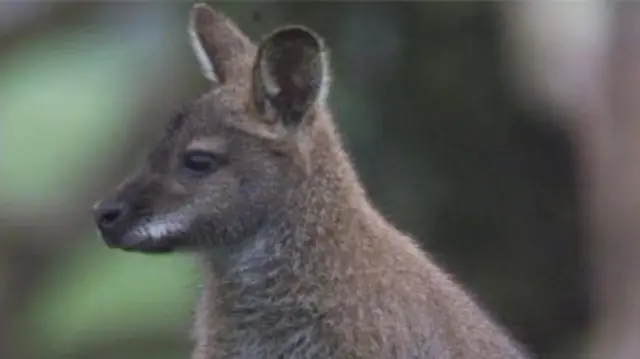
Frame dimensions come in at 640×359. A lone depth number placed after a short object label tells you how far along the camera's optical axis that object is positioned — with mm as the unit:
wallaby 10484
